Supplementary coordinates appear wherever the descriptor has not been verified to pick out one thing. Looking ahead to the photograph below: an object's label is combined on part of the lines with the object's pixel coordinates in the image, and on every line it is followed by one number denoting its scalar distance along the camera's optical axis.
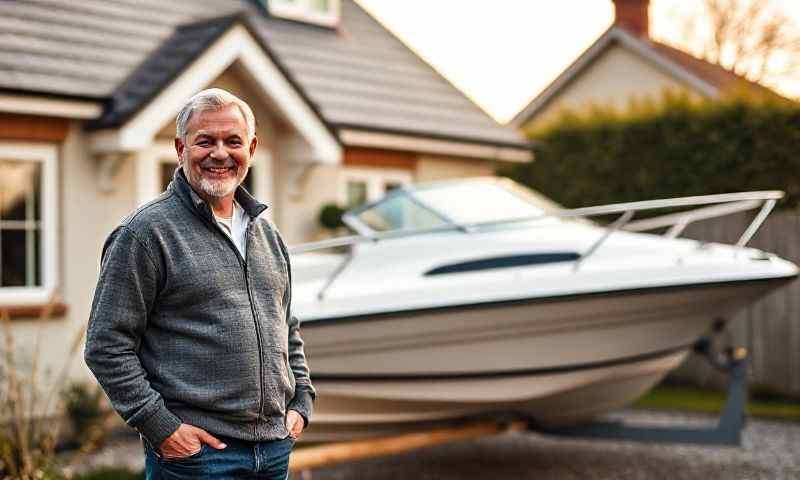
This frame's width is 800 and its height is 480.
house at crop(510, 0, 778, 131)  20.89
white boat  5.89
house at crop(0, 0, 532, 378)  8.25
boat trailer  6.14
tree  25.48
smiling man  2.54
